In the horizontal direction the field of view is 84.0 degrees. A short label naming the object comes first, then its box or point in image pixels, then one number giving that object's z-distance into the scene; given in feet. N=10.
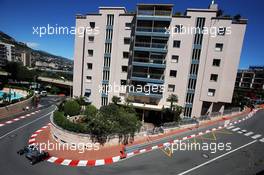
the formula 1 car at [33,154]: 51.19
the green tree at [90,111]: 76.25
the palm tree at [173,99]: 88.73
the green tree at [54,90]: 218.46
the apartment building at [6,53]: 361.51
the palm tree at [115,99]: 96.93
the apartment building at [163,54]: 90.79
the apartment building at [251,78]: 275.63
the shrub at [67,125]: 63.76
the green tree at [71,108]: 83.30
